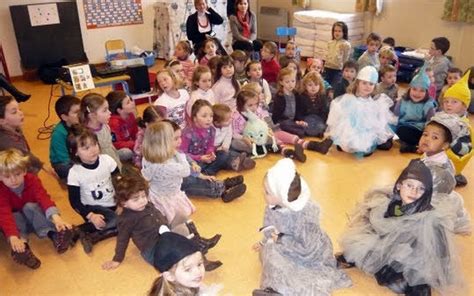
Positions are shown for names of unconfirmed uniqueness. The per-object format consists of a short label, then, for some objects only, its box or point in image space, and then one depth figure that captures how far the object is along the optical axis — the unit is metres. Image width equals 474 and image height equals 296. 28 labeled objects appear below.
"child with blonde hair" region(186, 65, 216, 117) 3.73
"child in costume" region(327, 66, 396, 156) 3.69
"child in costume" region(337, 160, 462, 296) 2.08
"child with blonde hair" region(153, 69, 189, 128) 3.53
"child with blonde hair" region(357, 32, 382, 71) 4.86
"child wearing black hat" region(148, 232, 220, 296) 1.59
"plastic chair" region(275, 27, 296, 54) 5.84
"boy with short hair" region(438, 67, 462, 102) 4.19
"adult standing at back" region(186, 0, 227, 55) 5.02
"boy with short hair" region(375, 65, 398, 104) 4.25
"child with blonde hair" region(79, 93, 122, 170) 3.05
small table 4.47
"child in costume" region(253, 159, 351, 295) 1.96
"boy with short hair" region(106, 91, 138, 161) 3.47
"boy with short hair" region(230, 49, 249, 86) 4.44
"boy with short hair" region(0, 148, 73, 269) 2.40
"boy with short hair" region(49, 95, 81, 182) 3.14
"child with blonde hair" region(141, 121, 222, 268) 2.53
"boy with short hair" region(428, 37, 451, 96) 4.66
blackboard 6.14
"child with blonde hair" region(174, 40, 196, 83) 4.58
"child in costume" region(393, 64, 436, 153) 3.81
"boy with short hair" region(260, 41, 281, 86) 4.80
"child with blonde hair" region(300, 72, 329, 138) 4.12
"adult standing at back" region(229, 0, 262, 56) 5.50
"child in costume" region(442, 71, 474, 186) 3.15
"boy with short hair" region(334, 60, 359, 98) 4.50
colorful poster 6.73
